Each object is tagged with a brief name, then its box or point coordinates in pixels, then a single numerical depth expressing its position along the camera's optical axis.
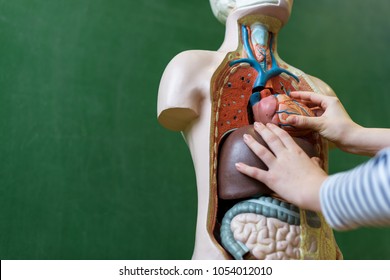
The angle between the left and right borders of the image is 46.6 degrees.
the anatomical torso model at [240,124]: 1.07
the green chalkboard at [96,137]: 1.63
